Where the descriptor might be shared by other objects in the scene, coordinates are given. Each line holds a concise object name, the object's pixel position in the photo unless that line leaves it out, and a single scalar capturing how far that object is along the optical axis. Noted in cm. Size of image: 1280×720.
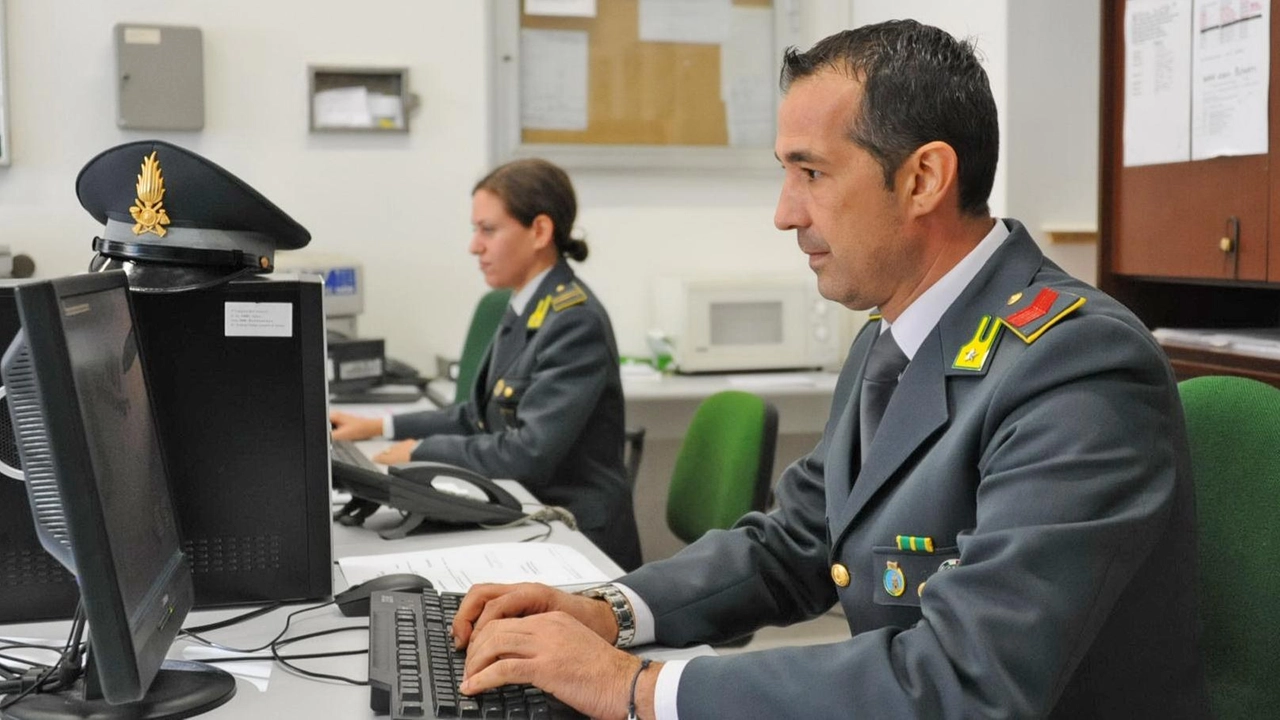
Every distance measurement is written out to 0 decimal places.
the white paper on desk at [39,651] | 139
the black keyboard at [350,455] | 218
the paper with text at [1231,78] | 235
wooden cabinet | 239
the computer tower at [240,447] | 155
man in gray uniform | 107
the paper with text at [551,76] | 419
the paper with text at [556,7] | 415
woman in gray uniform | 272
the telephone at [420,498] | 201
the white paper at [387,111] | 409
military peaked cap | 151
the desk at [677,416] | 387
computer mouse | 157
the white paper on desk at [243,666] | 134
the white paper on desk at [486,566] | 175
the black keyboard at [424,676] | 116
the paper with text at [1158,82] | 257
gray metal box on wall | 383
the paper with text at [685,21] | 425
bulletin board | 419
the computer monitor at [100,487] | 98
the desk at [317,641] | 126
